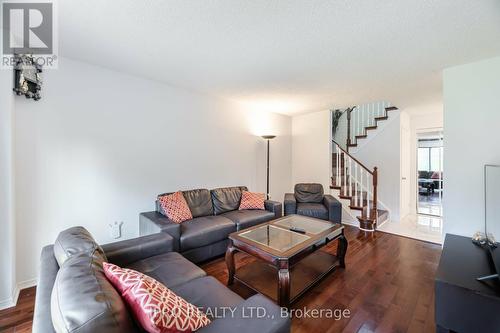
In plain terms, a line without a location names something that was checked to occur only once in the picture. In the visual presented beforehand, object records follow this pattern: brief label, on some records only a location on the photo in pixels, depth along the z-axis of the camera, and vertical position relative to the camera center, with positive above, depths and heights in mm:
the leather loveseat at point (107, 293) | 755 -586
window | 6672 +220
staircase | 4219 -163
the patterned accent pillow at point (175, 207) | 2758 -543
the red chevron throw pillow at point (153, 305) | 875 -601
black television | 2235 -443
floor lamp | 4254 +583
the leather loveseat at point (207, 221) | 2488 -744
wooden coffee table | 1848 -835
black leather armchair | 3697 -706
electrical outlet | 2734 -813
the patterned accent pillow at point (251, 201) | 3623 -597
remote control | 2430 -745
